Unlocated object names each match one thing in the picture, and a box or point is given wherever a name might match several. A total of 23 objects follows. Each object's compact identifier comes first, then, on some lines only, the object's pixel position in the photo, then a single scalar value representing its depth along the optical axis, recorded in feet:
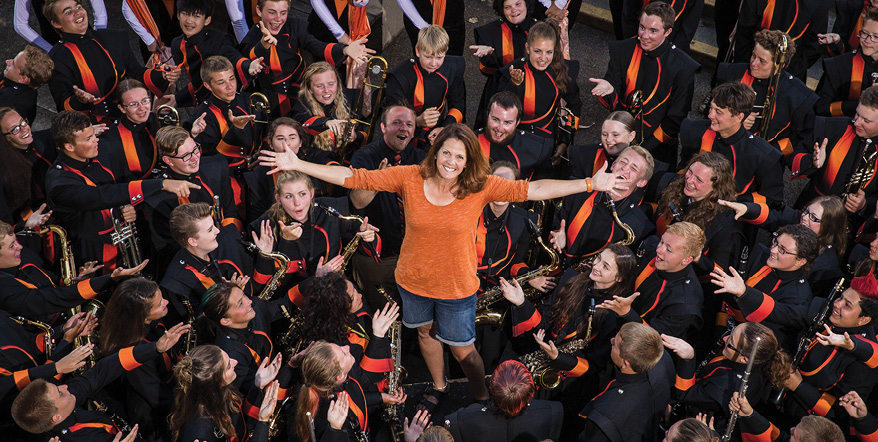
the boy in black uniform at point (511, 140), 22.06
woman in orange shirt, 15.62
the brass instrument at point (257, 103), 24.12
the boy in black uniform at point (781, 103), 23.44
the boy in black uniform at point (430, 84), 24.25
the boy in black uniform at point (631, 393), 16.35
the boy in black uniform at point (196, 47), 26.07
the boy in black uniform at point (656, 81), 25.02
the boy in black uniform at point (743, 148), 21.62
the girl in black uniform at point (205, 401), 15.47
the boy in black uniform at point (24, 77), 23.03
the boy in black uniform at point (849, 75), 24.29
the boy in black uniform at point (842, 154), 21.61
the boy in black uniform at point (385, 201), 21.21
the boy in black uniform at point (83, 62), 24.49
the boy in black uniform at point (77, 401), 15.08
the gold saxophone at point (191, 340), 18.34
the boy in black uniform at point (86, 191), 20.07
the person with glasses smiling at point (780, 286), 18.33
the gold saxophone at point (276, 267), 19.76
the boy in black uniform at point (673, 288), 18.56
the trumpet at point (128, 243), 20.36
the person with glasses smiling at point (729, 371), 16.78
